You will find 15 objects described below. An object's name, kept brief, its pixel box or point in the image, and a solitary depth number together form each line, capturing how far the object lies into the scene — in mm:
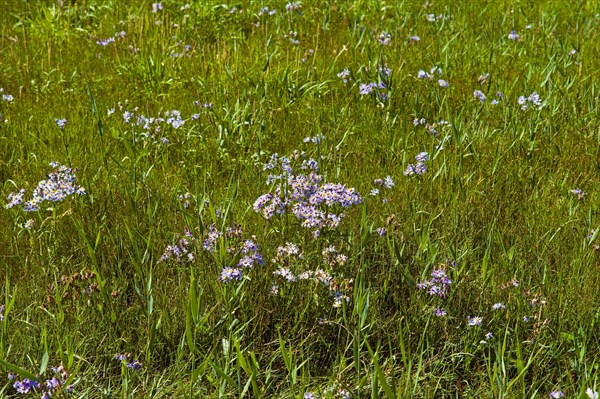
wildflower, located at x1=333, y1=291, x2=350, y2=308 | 2530
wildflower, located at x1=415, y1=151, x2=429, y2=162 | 3240
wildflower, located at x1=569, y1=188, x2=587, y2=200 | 3232
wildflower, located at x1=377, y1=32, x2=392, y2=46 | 4668
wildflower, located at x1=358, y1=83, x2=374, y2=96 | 3967
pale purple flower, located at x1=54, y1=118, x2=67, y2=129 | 3657
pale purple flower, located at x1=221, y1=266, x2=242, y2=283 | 2471
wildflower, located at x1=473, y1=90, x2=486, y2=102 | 3846
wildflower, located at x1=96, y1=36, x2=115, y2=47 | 4924
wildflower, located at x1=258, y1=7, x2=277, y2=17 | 5325
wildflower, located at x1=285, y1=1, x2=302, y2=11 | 5293
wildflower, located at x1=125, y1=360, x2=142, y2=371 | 2301
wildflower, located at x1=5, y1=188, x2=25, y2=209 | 2939
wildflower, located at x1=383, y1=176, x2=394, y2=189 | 3127
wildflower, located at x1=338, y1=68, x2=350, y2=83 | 4172
